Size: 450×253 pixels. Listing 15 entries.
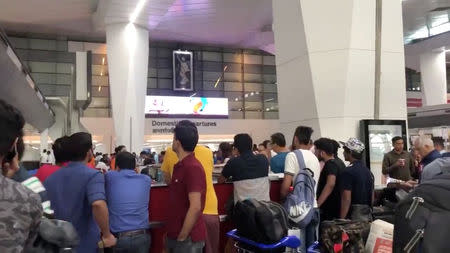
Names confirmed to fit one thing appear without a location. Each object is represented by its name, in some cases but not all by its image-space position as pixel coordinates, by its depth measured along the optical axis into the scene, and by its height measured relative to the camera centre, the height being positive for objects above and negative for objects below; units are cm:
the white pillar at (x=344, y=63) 691 +116
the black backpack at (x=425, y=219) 132 -24
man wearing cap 442 -43
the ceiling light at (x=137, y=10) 1604 +480
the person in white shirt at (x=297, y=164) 448 -22
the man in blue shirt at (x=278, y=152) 554 -14
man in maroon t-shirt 310 -41
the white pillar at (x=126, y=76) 1753 +259
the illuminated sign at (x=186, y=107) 2617 +209
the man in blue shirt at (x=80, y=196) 285 -32
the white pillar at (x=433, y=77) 2314 +306
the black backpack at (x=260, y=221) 317 -56
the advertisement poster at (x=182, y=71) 2814 +441
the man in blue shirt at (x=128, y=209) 369 -54
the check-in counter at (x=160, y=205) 438 -61
